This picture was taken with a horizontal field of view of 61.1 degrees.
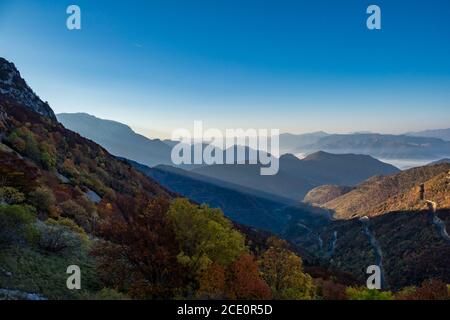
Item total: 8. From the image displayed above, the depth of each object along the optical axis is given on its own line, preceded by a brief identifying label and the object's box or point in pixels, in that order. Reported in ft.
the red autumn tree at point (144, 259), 70.33
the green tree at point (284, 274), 98.94
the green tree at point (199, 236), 79.46
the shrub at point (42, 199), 118.83
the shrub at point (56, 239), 84.43
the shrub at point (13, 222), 74.24
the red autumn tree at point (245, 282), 70.90
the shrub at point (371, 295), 71.42
